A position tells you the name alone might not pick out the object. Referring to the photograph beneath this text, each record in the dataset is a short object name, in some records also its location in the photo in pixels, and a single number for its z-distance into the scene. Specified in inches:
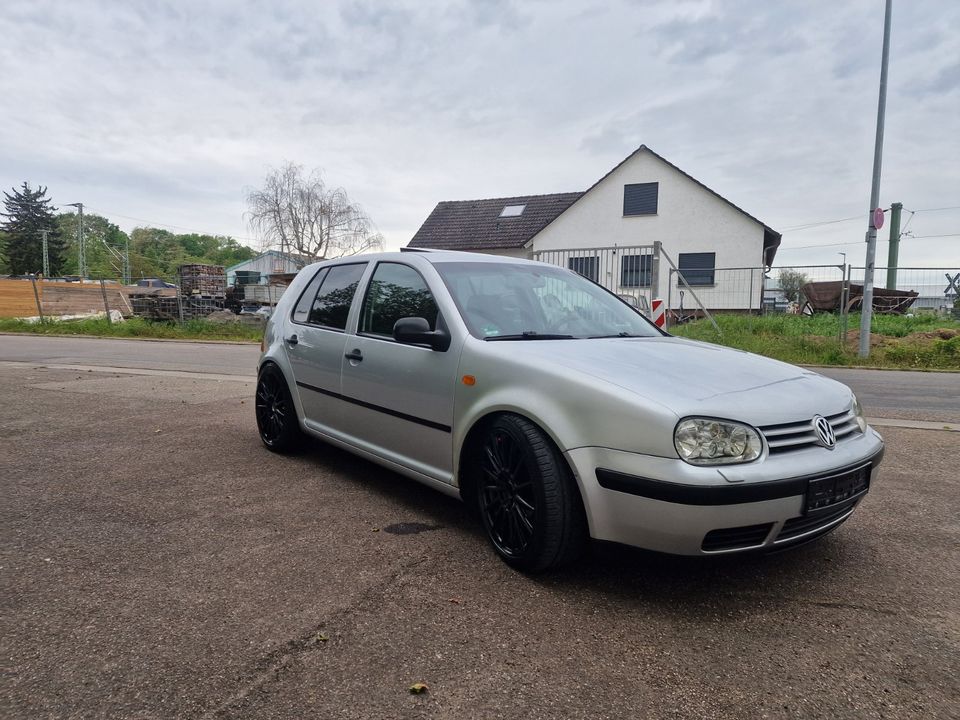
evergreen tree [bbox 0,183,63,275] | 2987.2
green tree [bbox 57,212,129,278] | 3503.9
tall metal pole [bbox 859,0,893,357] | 513.7
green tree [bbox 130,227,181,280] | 3607.3
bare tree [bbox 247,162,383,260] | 1637.6
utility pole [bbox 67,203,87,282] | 2187.6
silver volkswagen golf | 96.1
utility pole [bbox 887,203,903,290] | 1448.1
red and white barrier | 427.5
